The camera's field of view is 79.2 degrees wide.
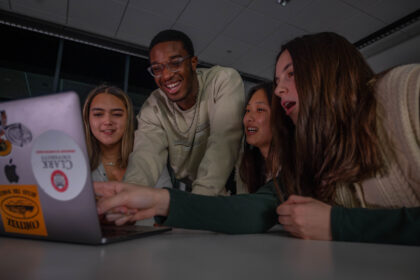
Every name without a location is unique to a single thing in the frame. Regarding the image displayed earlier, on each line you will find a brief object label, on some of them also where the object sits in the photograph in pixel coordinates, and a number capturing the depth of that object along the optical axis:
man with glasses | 1.44
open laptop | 0.39
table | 0.30
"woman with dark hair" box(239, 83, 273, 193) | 1.39
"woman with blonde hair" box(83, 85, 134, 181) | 1.66
